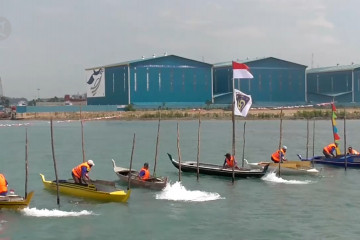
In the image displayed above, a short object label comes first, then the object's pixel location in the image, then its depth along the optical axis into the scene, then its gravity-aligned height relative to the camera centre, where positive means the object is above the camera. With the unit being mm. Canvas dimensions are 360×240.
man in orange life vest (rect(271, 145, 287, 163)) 29516 -2455
